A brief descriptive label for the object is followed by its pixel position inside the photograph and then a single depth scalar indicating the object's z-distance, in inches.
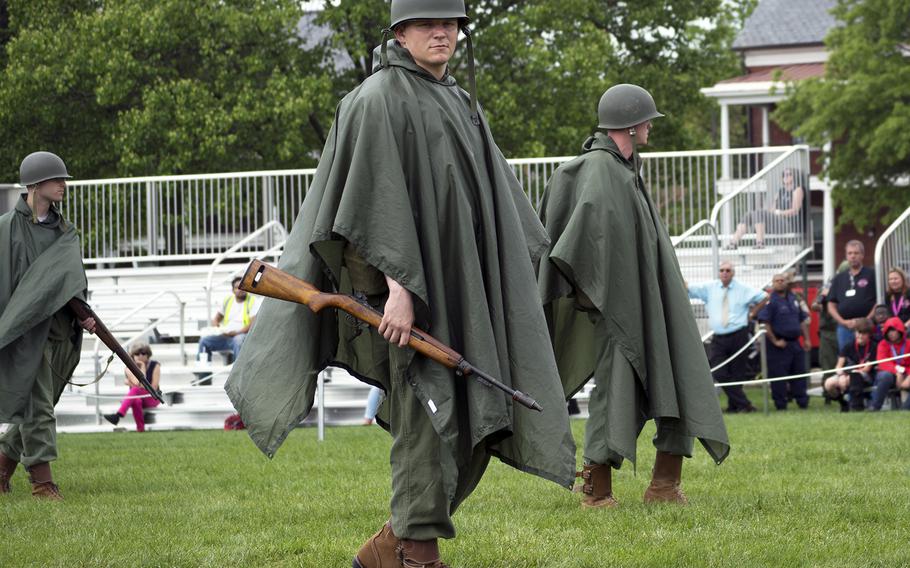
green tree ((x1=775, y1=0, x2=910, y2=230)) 1291.8
